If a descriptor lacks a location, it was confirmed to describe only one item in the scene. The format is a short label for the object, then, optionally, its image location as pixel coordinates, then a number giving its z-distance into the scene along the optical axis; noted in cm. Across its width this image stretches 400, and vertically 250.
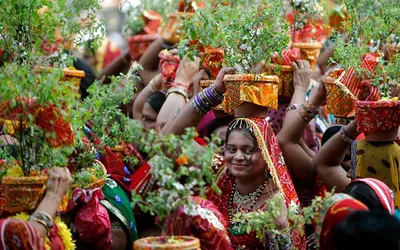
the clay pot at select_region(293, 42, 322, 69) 893
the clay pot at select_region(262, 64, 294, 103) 827
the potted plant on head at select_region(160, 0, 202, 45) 925
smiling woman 686
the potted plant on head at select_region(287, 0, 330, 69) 821
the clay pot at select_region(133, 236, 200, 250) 503
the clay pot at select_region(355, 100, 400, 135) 680
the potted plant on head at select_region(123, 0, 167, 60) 1082
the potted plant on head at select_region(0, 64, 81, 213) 544
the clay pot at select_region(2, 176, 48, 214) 543
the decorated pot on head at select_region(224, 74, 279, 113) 696
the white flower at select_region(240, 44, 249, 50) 708
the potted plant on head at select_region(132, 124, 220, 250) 516
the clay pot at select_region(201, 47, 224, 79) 766
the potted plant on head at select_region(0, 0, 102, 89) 666
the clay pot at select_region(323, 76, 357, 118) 770
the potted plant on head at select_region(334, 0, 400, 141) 686
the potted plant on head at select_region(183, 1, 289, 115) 699
